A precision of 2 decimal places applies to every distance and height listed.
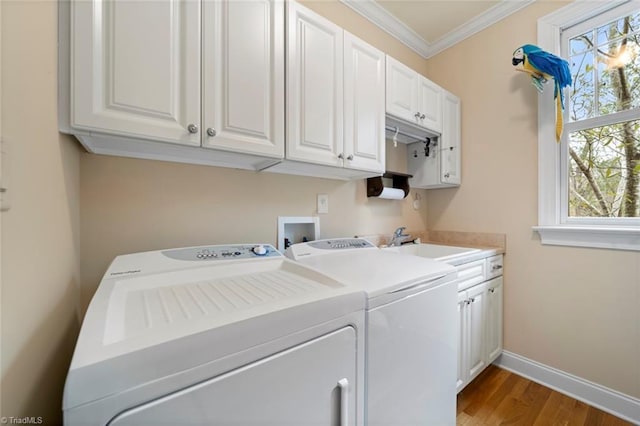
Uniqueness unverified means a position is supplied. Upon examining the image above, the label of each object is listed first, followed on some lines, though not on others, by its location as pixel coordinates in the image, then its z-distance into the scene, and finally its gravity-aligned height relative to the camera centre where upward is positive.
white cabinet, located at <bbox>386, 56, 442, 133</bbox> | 1.72 +0.89
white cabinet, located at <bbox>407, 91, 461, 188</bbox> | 2.16 +0.51
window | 1.60 +0.56
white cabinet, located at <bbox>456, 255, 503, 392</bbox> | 1.59 -0.76
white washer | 0.85 -0.48
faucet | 2.02 -0.21
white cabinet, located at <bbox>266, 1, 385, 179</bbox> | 1.25 +0.64
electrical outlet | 1.77 +0.07
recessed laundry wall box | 1.58 -0.12
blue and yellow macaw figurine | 1.67 +1.00
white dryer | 0.44 -0.30
